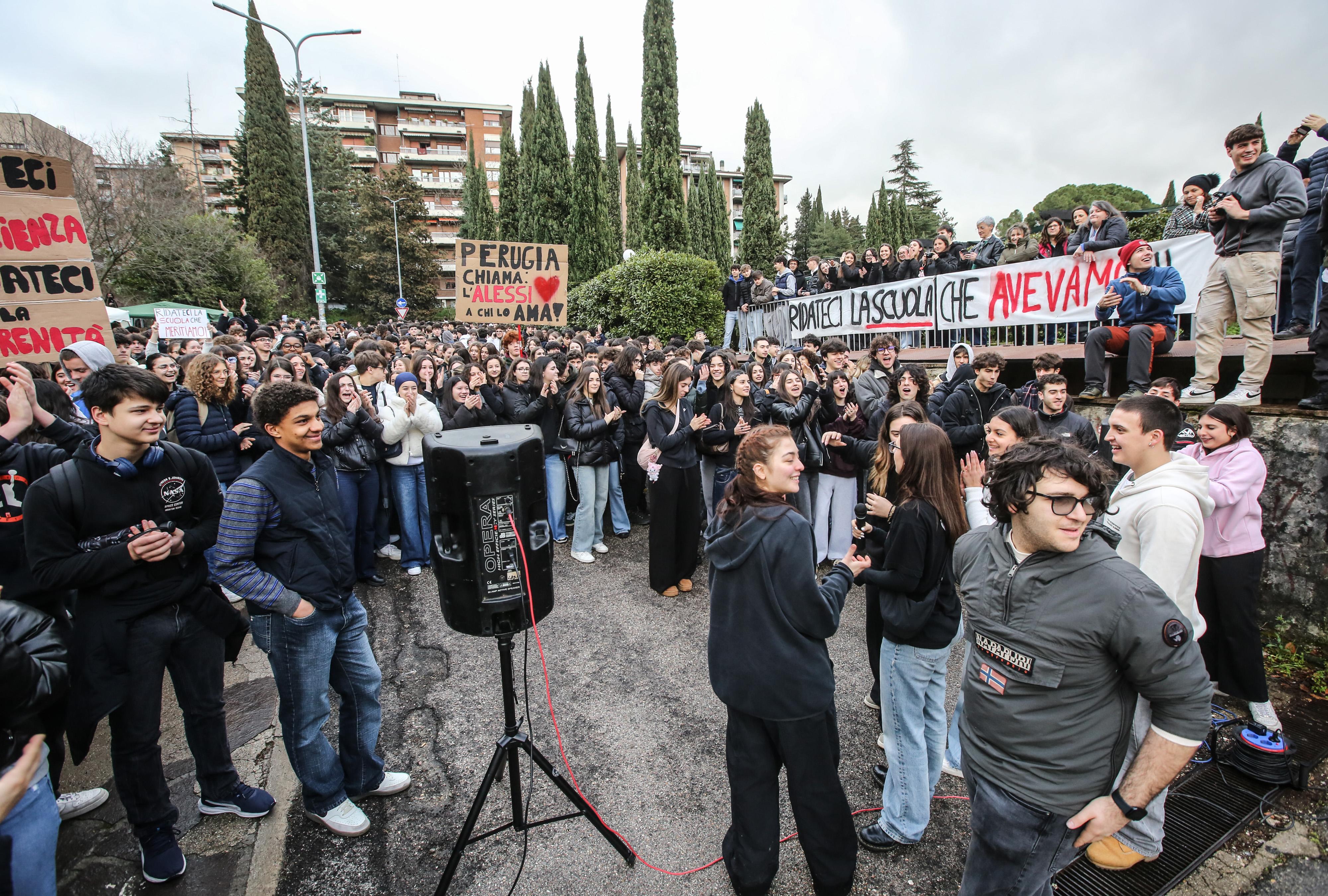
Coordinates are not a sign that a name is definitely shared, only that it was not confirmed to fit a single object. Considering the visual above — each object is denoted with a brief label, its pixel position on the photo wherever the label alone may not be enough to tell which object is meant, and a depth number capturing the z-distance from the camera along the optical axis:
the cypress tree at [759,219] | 28.78
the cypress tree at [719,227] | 32.94
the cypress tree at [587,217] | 26.05
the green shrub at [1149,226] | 11.82
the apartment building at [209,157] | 56.00
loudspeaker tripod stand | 2.78
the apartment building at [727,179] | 62.47
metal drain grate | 2.82
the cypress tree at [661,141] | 20.66
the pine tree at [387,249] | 41.12
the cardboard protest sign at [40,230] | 4.45
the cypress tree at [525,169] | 31.17
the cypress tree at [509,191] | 35.03
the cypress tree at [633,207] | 21.94
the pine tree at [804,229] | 57.91
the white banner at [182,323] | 11.57
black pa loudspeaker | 2.53
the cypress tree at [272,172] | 35.09
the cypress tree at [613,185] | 40.66
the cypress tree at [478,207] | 42.88
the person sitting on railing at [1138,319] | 6.02
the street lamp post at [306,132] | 17.05
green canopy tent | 21.05
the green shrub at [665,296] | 15.81
